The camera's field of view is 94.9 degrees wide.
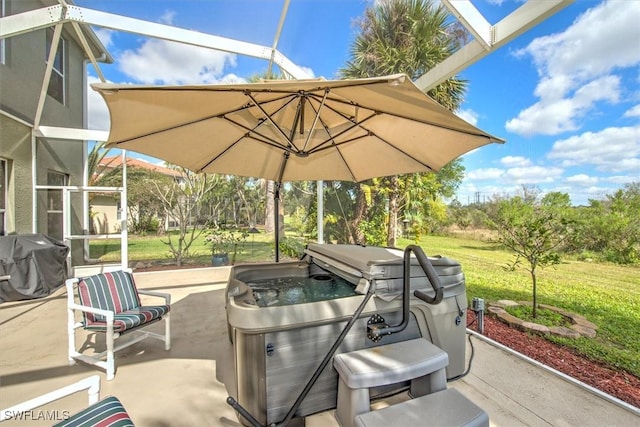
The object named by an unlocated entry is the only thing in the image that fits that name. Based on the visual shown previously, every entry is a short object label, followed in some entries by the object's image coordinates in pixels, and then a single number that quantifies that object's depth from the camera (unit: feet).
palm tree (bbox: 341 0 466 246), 20.67
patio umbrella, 6.58
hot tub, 6.13
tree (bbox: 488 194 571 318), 12.48
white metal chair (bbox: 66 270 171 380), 8.63
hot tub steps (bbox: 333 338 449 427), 5.96
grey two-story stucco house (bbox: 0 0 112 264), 16.48
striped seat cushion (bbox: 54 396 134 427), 4.38
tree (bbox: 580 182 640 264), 13.92
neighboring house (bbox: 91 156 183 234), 32.66
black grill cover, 15.17
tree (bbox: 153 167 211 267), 26.48
